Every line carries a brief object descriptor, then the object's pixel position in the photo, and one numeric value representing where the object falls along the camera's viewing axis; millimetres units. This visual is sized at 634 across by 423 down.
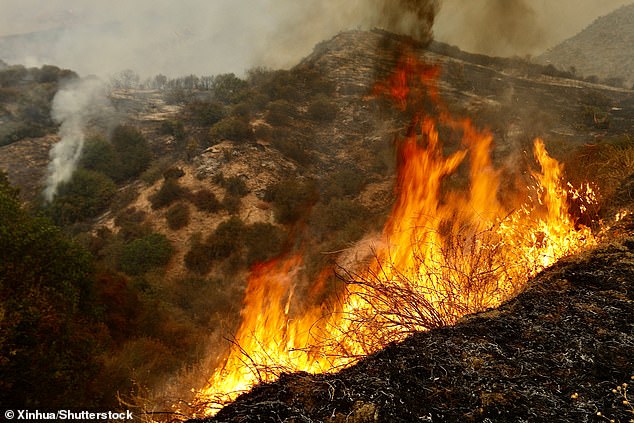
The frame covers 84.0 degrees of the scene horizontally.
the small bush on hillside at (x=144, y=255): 17094
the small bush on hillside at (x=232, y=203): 20688
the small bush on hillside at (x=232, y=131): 26500
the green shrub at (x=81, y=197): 22562
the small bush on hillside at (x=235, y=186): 21969
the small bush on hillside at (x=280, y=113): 28719
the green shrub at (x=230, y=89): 34344
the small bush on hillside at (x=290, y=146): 25672
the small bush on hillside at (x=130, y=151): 27386
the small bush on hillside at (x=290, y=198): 19938
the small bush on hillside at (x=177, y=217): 20080
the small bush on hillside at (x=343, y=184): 21094
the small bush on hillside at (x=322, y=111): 30019
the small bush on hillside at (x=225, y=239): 17861
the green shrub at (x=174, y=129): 31356
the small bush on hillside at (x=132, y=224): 19703
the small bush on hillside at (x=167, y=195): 21938
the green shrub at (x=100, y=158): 26969
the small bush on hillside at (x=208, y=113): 31750
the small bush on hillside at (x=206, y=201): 20922
